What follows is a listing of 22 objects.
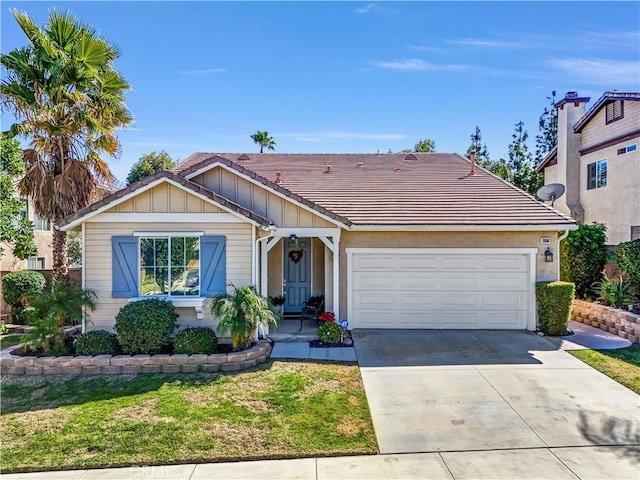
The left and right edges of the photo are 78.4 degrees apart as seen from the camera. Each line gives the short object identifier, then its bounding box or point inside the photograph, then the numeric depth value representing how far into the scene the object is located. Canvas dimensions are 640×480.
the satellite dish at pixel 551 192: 13.09
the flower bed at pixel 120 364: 7.91
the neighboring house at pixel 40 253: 16.86
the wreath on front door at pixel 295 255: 12.78
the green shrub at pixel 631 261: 11.05
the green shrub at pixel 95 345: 8.35
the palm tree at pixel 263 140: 28.05
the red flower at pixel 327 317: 10.05
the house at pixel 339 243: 9.24
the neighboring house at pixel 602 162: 15.65
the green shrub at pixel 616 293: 11.09
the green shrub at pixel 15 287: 12.76
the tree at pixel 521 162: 29.69
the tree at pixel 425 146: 33.09
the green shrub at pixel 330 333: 9.66
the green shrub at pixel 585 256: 12.87
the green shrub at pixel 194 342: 8.30
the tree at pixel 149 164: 27.19
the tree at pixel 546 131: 38.53
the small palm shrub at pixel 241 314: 8.29
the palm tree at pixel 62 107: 9.73
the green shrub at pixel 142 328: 8.28
